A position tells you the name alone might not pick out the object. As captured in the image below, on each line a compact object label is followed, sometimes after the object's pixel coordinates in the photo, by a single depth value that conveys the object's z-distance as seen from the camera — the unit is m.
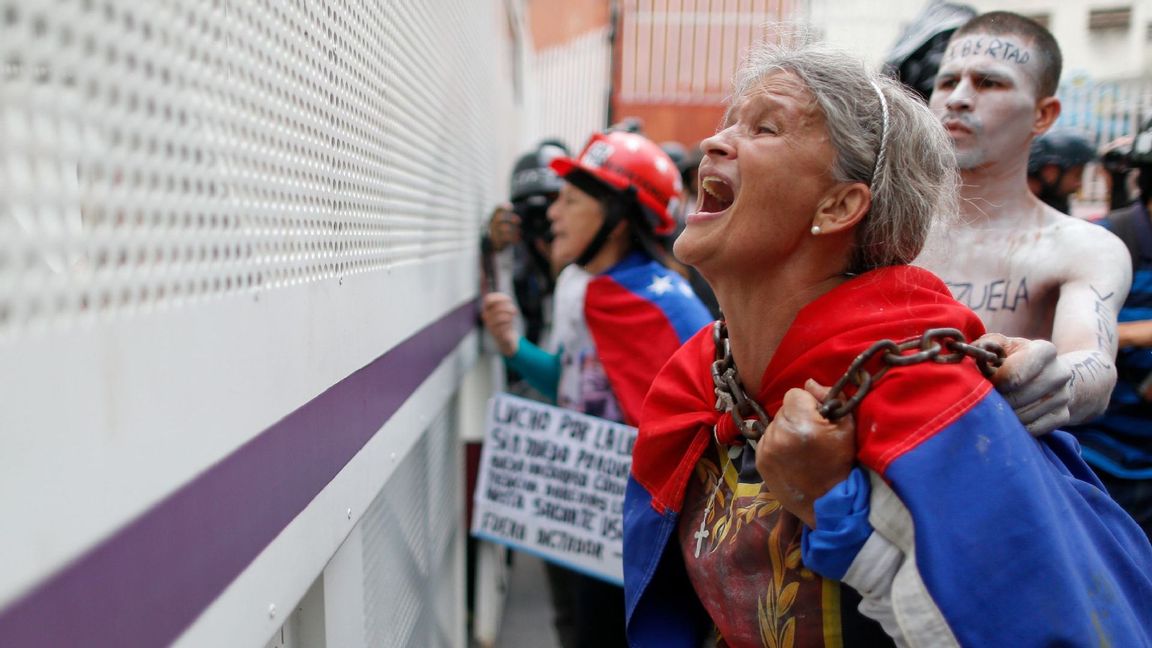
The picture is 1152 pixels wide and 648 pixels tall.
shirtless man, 2.14
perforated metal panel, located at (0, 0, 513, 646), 0.65
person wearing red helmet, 3.14
